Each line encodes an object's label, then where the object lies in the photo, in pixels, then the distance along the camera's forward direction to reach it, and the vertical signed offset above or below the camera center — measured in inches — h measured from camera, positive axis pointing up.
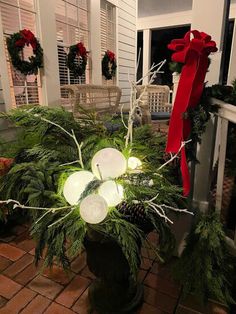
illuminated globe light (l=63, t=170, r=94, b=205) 31.5 -12.4
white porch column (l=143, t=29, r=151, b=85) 242.4 +43.4
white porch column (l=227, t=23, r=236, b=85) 85.4 +9.9
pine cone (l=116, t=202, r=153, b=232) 33.7 -16.9
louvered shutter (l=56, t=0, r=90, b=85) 124.4 +34.8
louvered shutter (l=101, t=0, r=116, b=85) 161.5 +44.5
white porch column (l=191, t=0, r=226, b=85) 47.2 +14.2
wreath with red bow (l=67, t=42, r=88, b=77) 129.6 +17.8
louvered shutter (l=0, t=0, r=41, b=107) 96.7 +24.0
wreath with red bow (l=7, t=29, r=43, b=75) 95.5 +16.7
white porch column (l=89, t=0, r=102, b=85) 145.0 +30.7
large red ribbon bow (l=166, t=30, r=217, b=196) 39.4 +1.7
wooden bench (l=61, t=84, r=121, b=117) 126.2 -3.1
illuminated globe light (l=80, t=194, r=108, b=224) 28.1 -13.7
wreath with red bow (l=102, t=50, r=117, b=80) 165.3 +18.7
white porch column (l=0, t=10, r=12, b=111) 93.7 +5.3
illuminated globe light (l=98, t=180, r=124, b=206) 30.9 -12.9
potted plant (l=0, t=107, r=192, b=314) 30.2 -13.9
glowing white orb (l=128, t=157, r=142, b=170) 36.5 -10.8
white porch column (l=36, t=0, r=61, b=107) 109.2 +19.5
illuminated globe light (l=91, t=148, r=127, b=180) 31.9 -9.6
